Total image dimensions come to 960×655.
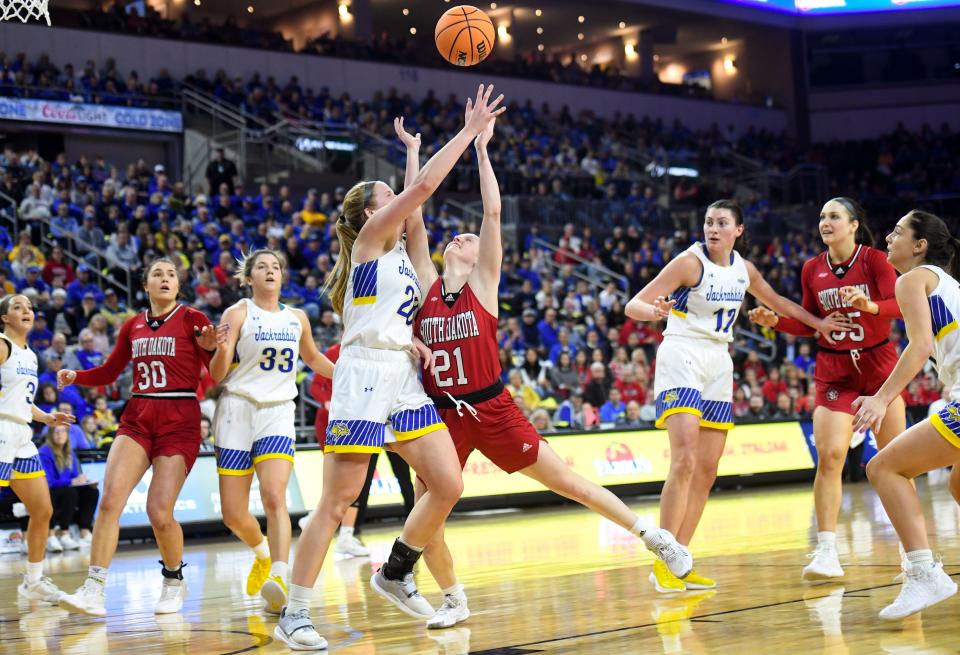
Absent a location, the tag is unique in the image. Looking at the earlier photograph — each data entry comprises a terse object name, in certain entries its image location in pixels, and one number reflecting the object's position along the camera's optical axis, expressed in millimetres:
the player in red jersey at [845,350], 7066
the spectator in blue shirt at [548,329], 19391
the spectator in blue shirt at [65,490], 11992
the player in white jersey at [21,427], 8336
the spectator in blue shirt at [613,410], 16531
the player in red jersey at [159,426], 6820
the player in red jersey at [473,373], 5668
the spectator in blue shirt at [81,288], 16109
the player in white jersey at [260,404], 6828
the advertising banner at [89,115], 22031
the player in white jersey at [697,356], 6770
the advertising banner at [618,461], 13656
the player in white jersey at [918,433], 5172
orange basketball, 6840
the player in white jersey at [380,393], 5184
